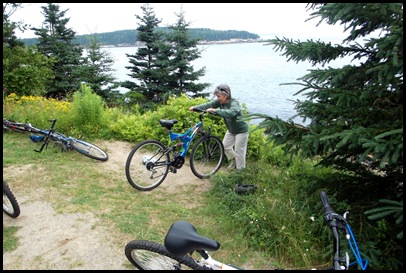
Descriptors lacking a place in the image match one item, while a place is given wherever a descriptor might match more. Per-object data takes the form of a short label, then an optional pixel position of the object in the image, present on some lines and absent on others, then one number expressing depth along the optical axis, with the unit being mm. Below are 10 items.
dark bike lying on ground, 6289
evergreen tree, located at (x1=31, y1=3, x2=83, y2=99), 26828
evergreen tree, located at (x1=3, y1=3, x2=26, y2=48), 12229
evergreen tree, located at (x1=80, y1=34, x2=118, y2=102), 19734
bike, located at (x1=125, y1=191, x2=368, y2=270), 2111
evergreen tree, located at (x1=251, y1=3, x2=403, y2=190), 2625
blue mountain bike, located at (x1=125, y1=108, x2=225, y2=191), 4988
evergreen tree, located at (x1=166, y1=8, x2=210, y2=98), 17234
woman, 5109
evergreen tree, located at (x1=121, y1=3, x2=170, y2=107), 20391
